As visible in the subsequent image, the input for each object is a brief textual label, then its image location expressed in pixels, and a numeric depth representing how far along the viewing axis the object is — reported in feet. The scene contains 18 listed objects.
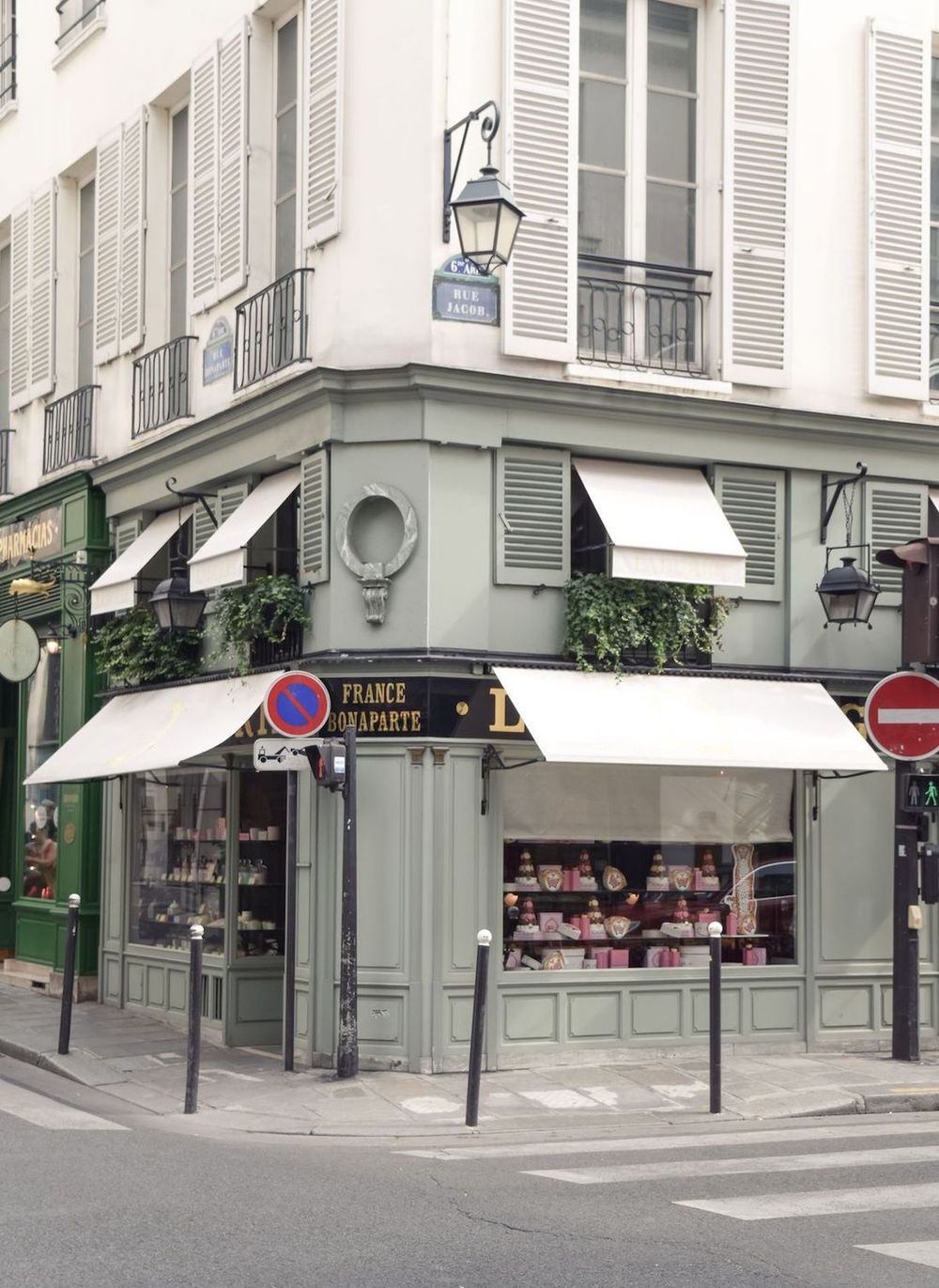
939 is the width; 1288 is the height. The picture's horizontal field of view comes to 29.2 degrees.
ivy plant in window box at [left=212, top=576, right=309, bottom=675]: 44.83
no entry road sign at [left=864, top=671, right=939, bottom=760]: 43.91
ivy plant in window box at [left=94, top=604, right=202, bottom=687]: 51.88
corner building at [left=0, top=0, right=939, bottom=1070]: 43.04
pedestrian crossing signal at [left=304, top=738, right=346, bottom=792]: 40.50
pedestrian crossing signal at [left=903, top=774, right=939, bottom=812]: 44.19
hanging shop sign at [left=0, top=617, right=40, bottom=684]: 58.34
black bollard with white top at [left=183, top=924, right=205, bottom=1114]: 37.73
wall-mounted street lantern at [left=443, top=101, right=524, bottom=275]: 39.96
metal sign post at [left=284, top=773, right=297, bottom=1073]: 42.42
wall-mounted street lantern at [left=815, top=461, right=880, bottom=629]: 45.24
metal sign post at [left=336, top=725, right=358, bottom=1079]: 40.45
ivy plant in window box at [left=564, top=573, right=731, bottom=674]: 43.83
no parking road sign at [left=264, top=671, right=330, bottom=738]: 40.81
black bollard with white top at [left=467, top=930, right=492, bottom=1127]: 36.22
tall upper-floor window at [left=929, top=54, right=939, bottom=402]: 50.16
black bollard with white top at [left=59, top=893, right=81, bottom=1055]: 45.14
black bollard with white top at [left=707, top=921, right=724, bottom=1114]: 37.70
